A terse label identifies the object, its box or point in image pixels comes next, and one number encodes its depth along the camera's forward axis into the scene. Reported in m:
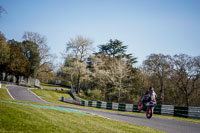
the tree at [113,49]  61.76
